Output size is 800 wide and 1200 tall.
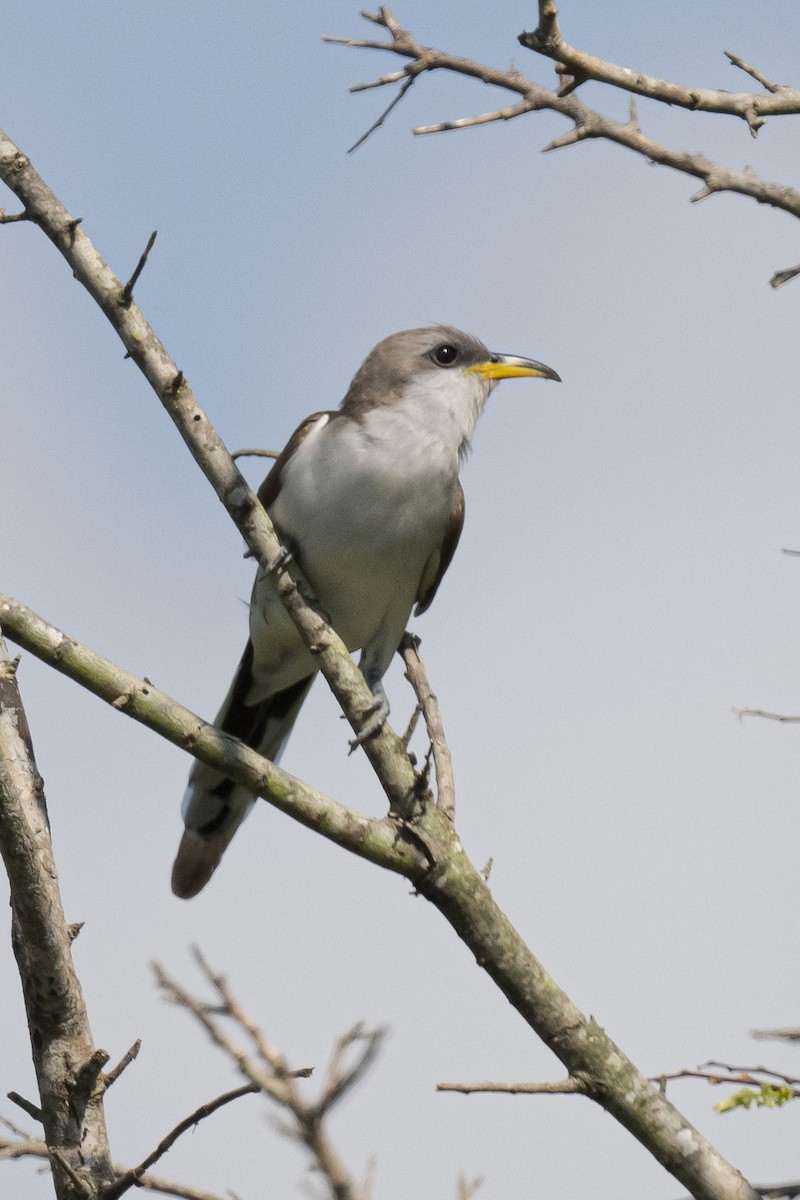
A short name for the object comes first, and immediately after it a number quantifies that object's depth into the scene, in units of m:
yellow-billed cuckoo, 11.95
